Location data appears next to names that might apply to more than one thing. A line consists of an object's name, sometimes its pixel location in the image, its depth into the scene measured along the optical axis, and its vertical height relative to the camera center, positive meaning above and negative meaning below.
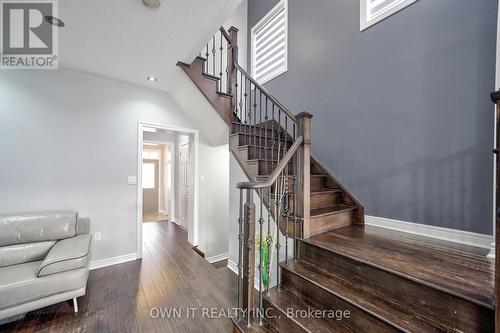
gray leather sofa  1.76 -0.94
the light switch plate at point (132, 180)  3.17 -0.22
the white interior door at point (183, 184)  4.89 -0.45
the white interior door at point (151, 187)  6.88 -0.73
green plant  1.91 -0.85
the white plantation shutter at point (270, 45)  3.67 +2.44
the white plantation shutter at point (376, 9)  2.24 +1.86
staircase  1.09 -0.69
